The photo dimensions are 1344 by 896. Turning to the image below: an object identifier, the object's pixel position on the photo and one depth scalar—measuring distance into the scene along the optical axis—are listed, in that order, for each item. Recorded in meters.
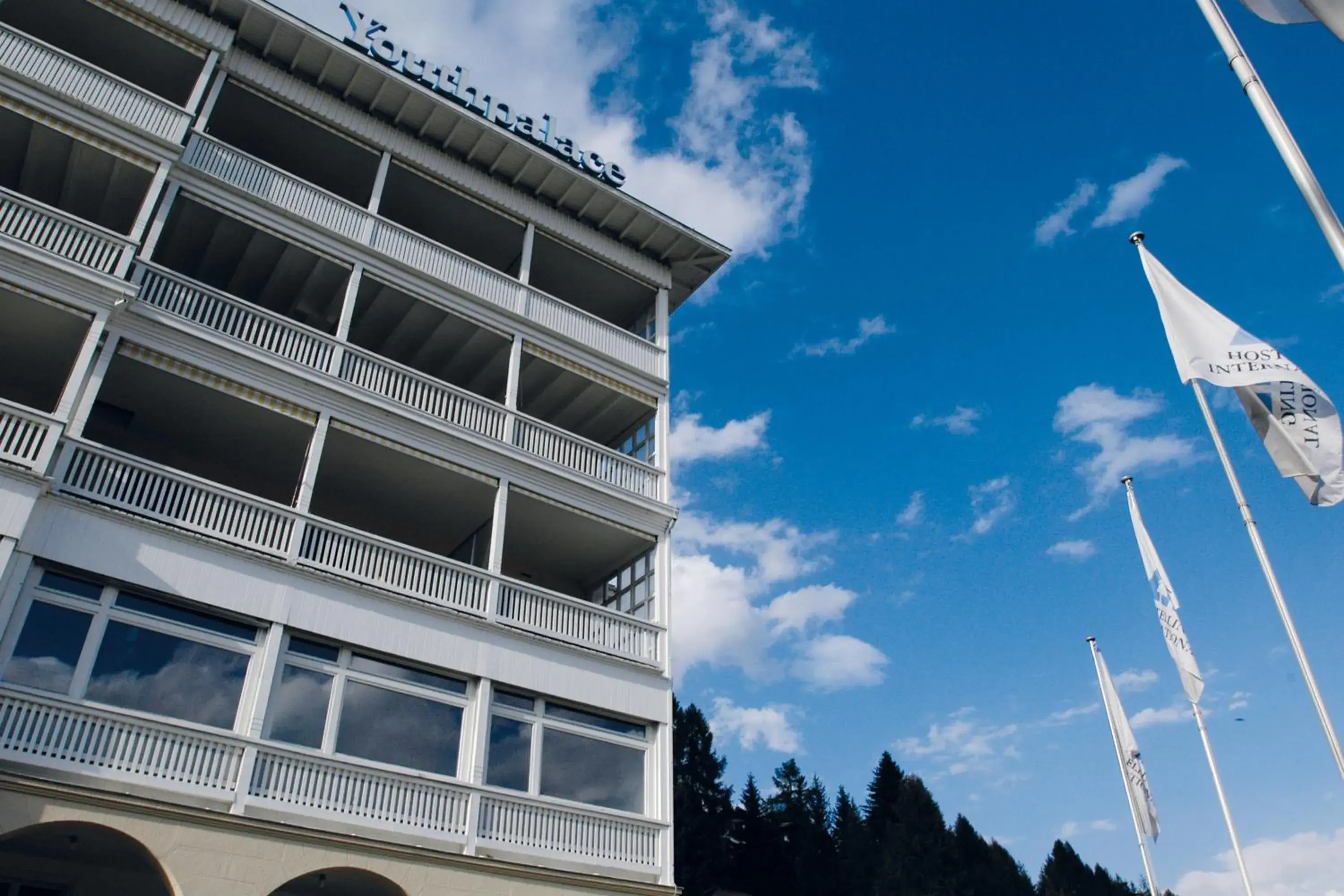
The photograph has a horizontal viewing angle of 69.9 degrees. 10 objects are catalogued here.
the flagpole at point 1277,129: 8.49
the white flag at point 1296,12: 7.96
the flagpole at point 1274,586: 11.08
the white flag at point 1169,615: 17.66
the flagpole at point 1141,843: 22.14
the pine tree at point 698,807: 49.31
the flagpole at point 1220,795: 17.19
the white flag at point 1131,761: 22.20
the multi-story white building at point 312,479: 12.59
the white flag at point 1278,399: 10.72
